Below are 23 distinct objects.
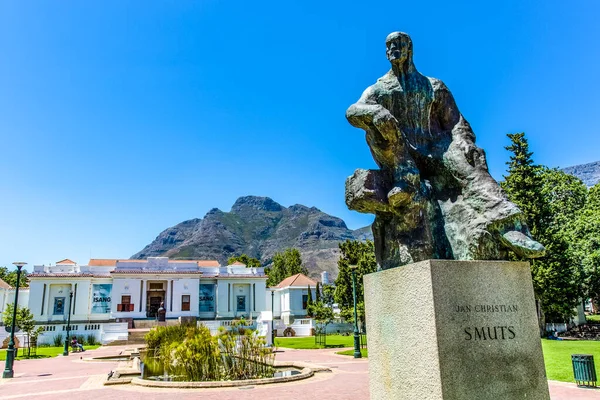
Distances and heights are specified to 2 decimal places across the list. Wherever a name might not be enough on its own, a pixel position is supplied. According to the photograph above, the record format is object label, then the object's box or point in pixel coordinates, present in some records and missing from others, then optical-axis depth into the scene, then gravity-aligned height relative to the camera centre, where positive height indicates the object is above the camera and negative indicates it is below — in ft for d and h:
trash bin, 34.63 -5.96
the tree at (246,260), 257.75 +26.40
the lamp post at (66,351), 85.22 -7.69
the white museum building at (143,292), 152.44 +6.03
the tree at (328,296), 145.85 +2.80
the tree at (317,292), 181.74 +4.23
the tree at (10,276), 190.23 +17.94
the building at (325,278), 239.99 +13.39
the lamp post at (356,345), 65.72 -6.47
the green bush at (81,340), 117.66 -7.76
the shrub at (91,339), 121.95 -7.95
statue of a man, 12.66 +3.66
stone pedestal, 11.03 -0.94
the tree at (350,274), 119.96 +7.97
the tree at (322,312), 135.23 -2.86
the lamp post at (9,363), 51.98 -5.89
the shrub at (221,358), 41.98 -4.96
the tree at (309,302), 179.69 +0.23
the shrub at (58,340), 116.16 -7.50
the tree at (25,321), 87.84 -1.70
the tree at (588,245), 95.71 +10.65
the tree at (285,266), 244.83 +21.07
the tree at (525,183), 98.99 +25.46
